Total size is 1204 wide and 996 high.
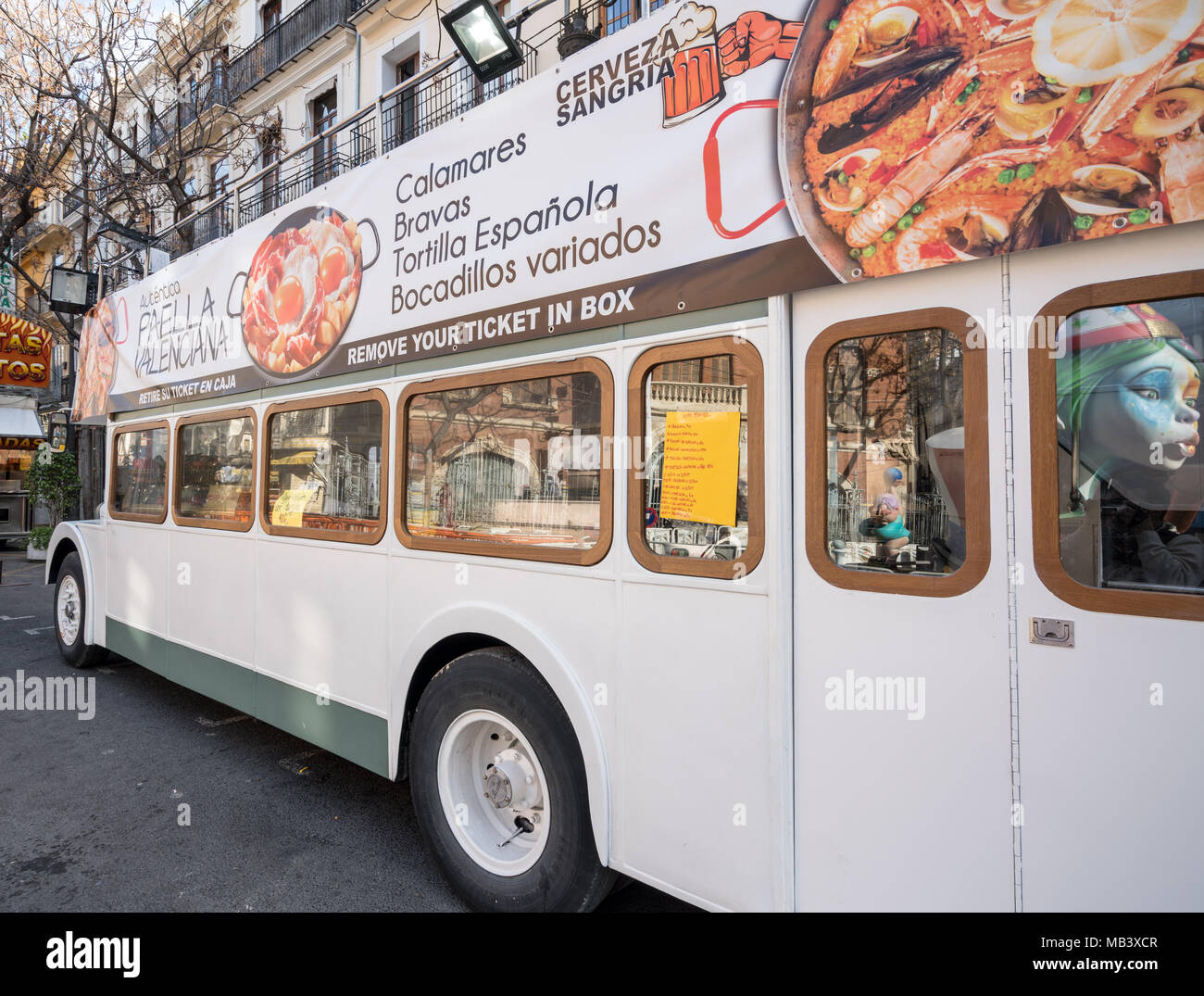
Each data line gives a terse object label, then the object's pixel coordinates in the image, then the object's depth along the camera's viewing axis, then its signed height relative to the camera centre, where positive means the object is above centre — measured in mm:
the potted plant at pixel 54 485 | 16672 +518
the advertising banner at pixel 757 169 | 1755 +1045
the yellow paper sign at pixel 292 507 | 4359 +5
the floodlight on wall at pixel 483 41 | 3592 +2247
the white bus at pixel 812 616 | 1774 -334
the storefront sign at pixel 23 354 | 19516 +4105
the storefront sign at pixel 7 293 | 18125 +5550
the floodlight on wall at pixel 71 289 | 8766 +2554
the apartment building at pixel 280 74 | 12844 +9382
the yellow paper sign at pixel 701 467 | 2410 +126
